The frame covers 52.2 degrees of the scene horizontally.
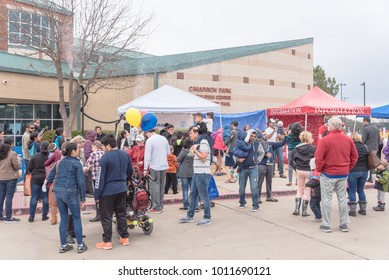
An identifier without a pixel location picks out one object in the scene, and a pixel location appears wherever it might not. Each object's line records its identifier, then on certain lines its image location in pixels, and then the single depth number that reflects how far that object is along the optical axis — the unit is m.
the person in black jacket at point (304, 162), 8.09
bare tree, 18.58
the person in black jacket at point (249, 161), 8.39
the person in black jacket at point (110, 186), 5.97
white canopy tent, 12.50
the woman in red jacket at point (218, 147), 13.34
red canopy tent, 15.93
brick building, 20.14
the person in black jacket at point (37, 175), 7.88
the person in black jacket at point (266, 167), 9.06
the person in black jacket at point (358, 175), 8.13
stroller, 6.64
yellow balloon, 8.85
